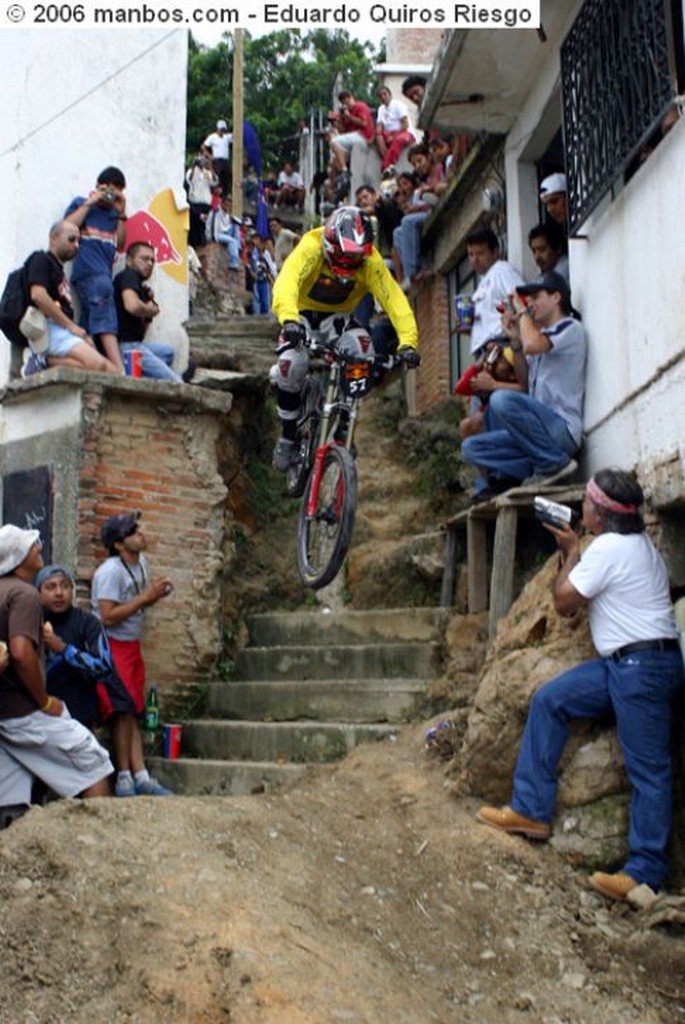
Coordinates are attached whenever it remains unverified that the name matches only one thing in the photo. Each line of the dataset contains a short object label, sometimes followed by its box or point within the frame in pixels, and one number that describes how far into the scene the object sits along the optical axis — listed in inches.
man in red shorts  323.0
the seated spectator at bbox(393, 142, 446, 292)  524.4
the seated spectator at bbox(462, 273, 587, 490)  308.0
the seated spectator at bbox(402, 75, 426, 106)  594.9
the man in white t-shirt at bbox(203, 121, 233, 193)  773.9
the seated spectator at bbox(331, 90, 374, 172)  693.3
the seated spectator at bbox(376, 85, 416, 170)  657.0
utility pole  721.6
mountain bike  311.1
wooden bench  302.4
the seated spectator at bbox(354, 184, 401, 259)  562.9
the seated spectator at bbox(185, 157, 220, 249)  667.4
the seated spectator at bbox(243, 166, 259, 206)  803.9
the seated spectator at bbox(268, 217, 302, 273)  688.4
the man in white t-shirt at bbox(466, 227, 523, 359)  372.8
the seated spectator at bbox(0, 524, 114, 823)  253.6
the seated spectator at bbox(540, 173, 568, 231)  333.1
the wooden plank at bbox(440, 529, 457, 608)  349.1
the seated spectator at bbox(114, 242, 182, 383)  386.9
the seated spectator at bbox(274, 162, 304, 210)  987.9
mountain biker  319.9
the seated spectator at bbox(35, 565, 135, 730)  291.3
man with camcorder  223.5
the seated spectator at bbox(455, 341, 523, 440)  334.6
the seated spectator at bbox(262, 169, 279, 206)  999.0
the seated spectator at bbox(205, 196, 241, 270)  675.4
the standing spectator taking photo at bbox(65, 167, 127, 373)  377.4
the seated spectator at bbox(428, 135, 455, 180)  528.7
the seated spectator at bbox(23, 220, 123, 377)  361.4
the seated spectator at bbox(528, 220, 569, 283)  342.6
